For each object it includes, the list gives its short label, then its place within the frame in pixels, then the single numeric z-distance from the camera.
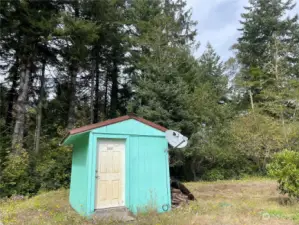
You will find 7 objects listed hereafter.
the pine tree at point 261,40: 15.52
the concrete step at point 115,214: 4.12
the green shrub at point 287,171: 5.12
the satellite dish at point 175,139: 5.16
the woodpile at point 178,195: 5.42
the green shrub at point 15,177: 8.23
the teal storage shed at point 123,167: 4.41
